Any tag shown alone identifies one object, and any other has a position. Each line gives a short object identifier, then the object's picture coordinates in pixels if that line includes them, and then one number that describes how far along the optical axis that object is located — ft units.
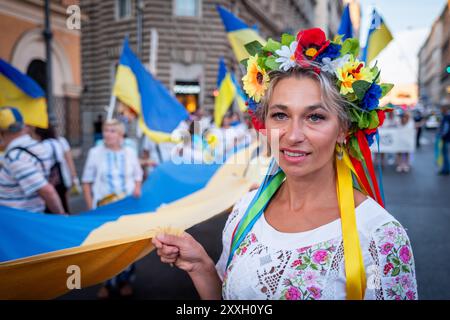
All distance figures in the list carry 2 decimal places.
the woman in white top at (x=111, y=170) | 14.73
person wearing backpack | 11.02
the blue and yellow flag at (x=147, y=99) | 20.04
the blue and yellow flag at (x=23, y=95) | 12.78
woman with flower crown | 4.73
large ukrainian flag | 6.43
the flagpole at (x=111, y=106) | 19.38
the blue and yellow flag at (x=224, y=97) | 35.12
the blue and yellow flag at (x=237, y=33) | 21.29
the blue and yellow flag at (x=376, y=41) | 16.47
